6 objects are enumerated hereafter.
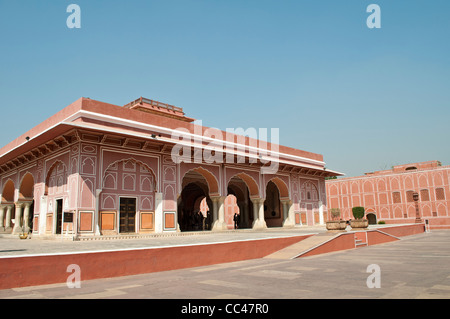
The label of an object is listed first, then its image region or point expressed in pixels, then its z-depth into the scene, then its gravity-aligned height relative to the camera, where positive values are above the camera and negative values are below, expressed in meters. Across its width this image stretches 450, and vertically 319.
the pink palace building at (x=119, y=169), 14.55 +2.41
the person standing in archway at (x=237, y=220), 27.86 -0.45
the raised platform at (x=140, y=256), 6.18 -0.90
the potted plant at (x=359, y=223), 15.47 -0.53
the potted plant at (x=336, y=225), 13.28 -0.50
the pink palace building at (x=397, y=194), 36.06 +1.74
